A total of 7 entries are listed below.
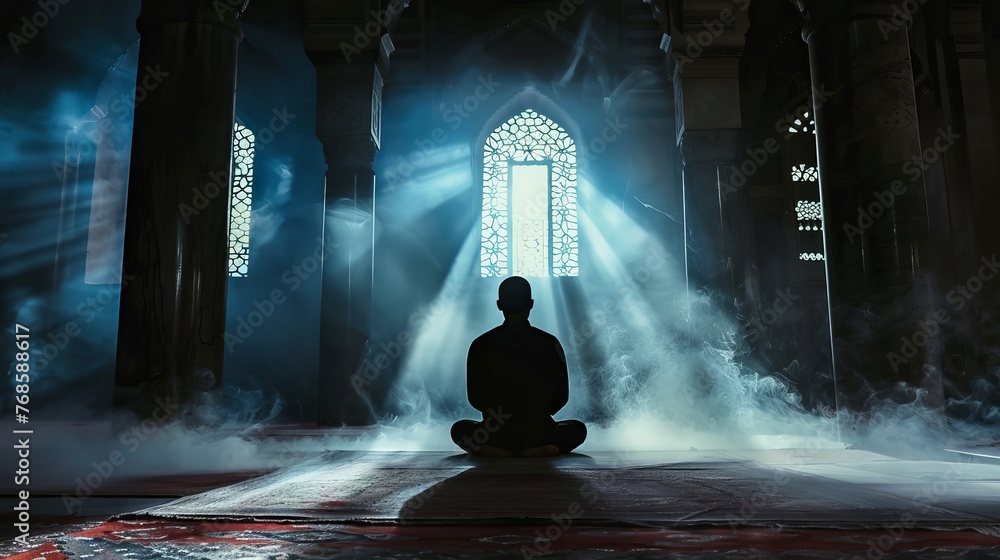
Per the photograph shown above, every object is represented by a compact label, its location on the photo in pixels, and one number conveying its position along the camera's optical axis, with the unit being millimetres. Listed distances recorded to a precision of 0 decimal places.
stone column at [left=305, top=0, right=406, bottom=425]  8172
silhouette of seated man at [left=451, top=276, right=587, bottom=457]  4230
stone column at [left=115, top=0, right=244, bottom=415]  4801
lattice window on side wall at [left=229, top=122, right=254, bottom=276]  11594
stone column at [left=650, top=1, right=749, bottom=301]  7715
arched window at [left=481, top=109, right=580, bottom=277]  11773
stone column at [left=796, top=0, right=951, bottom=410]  4648
